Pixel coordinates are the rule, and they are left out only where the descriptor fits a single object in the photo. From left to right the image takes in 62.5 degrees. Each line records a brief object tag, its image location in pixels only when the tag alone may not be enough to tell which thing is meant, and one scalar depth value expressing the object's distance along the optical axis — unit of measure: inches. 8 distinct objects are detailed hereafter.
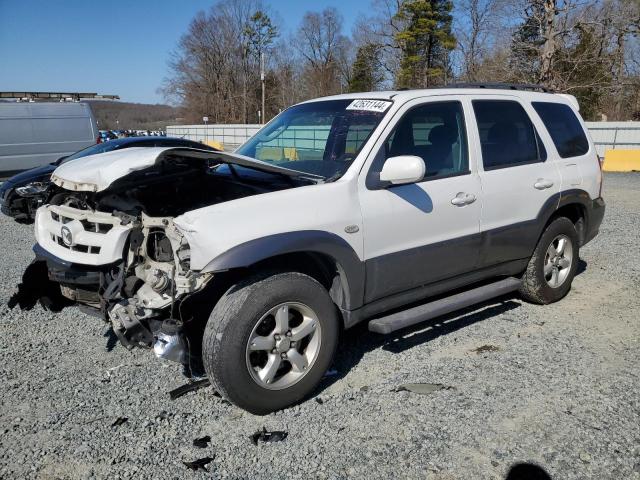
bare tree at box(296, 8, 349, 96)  2290.8
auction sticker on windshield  151.7
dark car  364.2
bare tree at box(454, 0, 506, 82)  1494.3
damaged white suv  121.4
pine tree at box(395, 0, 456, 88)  1656.0
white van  518.9
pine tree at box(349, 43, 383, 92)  1834.4
